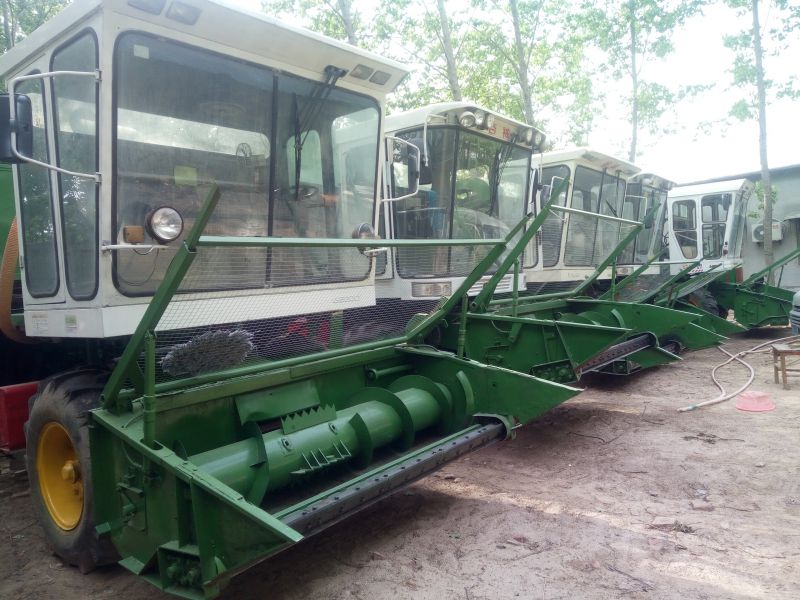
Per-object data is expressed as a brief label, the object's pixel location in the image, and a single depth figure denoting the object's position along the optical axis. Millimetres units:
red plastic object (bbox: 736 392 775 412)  5333
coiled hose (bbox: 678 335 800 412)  5555
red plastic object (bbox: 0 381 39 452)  3332
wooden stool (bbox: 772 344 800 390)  6152
